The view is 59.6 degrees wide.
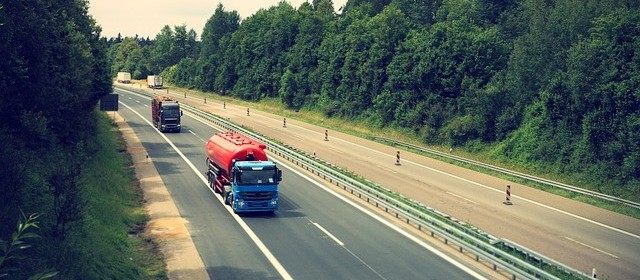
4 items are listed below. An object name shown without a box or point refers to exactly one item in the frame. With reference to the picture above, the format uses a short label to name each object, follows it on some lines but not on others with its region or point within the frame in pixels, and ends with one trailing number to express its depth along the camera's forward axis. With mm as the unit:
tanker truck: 28188
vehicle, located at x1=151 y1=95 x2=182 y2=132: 62531
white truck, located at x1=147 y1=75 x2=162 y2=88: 140250
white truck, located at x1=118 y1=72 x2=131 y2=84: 159500
